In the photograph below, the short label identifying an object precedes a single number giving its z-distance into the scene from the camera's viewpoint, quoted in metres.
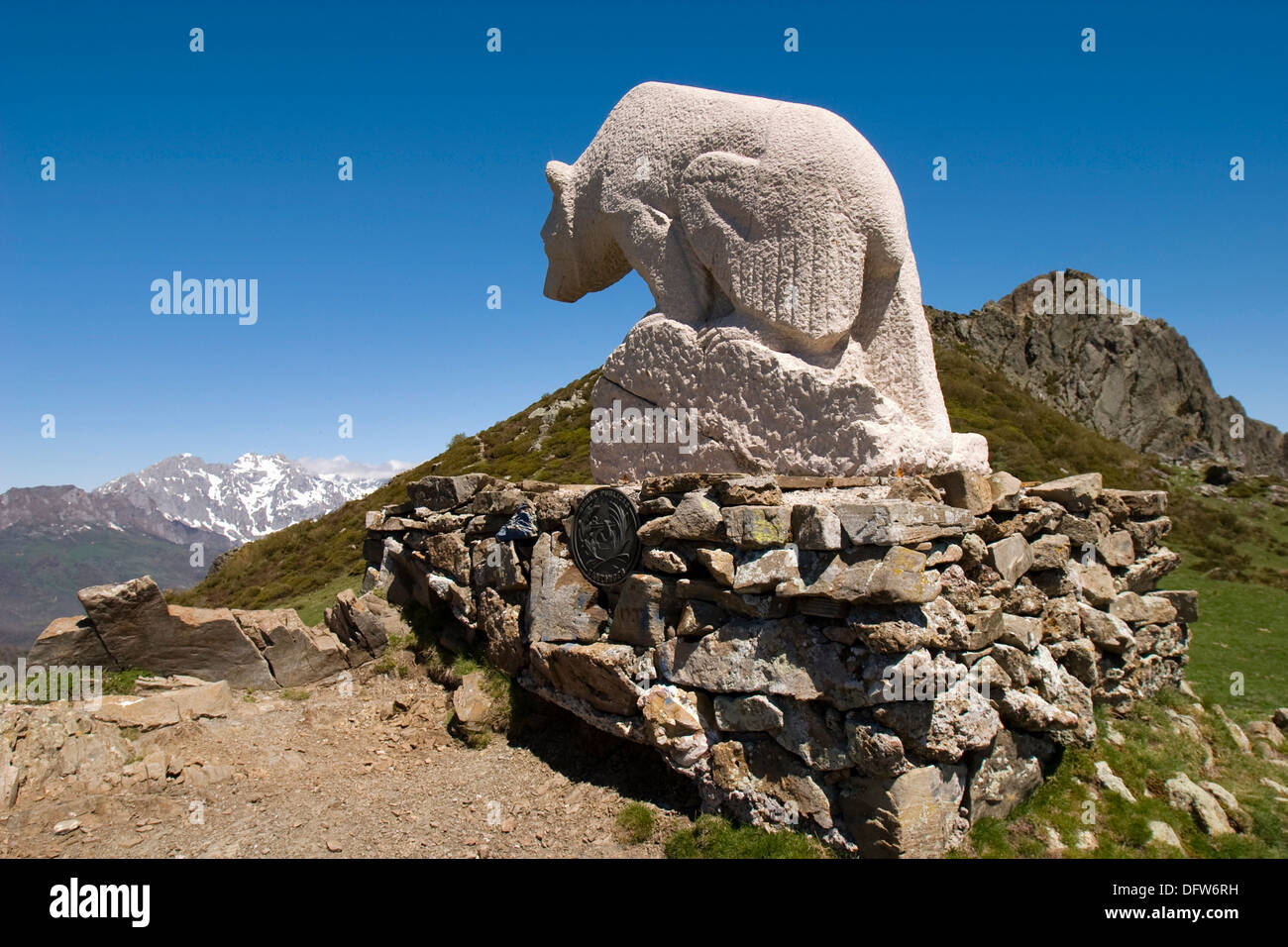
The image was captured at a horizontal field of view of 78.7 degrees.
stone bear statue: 5.68
